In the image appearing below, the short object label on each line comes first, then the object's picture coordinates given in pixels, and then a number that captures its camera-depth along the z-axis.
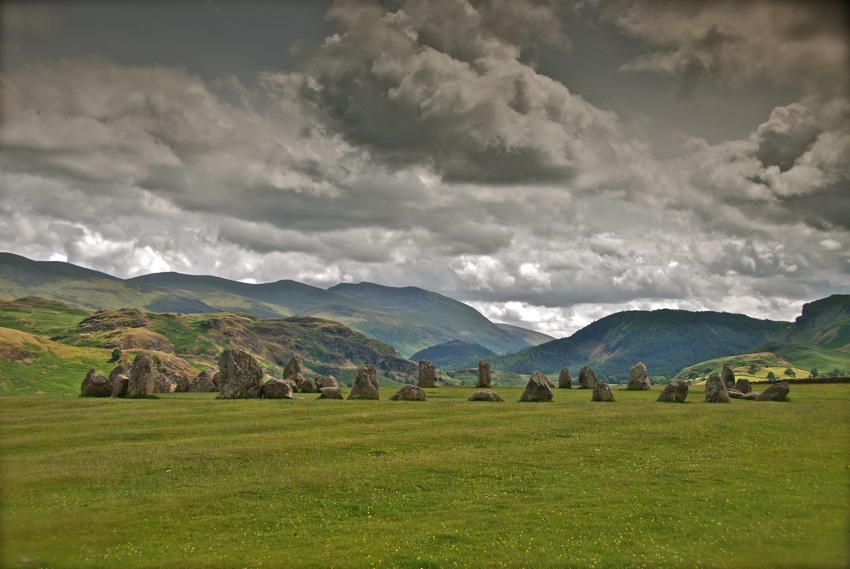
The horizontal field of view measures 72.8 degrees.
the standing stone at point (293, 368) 81.44
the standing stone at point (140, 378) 62.91
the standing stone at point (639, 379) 78.50
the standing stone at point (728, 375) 83.38
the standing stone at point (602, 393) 61.44
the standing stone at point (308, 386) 74.62
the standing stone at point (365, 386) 63.34
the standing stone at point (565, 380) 88.56
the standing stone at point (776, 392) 61.06
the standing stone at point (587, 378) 85.75
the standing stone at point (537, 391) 61.53
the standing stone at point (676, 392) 59.94
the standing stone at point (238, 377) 62.16
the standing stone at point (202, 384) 79.69
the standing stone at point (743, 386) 70.67
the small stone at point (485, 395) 60.31
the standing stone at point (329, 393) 63.34
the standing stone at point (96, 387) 65.19
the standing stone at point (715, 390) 59.78
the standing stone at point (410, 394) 60.81
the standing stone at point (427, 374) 86.69
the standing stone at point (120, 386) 63.78
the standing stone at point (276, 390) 62.59
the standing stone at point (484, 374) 87.56
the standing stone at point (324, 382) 76.75
